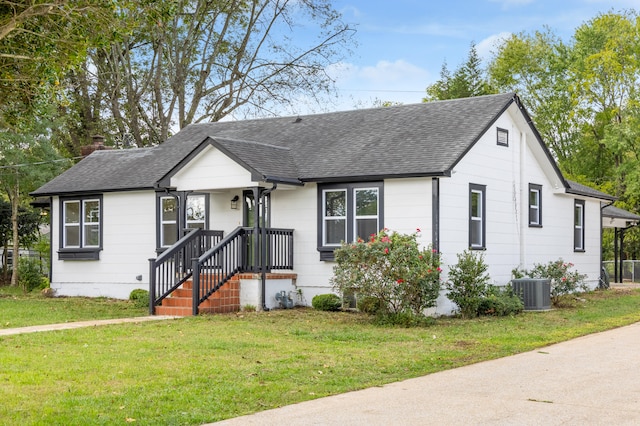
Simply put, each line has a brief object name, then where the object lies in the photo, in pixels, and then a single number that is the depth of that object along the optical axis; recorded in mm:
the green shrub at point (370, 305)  17438
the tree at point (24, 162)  27969
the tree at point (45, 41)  13227
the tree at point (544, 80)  47781
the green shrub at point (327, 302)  19266
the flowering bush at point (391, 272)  16578
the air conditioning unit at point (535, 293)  19828
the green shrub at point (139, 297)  21234
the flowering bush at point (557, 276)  20922
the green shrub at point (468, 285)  18344
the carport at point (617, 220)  30892
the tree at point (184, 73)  35125
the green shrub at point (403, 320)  16438
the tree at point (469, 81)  50844
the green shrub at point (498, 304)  18562
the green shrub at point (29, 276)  26547
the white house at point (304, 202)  19078
